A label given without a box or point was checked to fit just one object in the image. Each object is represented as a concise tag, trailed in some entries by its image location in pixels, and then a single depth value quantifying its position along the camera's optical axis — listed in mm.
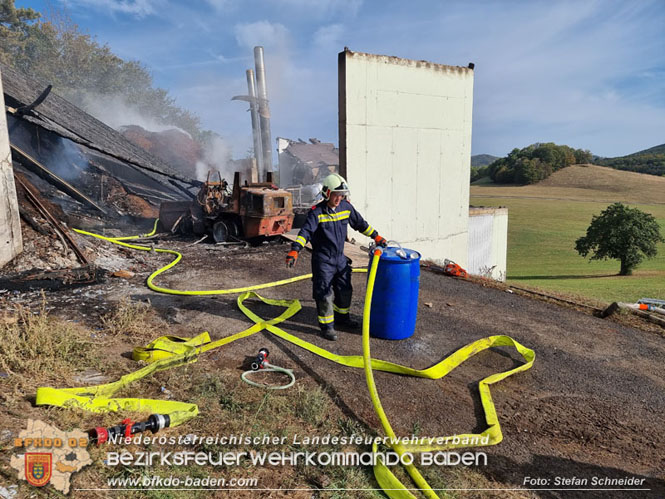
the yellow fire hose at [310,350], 2813
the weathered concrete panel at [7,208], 6527
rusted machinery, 9492
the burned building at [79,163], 13047
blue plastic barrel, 4598
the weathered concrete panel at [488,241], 16828
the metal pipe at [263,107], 24578
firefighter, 4605
